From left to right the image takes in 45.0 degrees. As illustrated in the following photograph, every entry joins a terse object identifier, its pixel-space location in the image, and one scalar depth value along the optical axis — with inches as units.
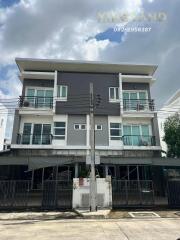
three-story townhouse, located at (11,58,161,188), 725.3
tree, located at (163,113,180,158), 848.9
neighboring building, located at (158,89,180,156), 1088.8
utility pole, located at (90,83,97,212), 456.1
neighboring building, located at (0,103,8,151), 1307.7
